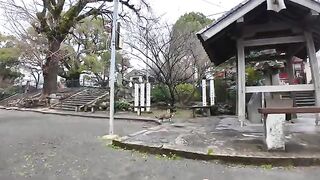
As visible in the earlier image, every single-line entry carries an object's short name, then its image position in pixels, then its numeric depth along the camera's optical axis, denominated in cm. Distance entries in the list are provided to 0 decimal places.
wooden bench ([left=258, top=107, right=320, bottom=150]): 383
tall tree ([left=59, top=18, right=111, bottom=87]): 1796
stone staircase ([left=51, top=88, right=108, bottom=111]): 1414
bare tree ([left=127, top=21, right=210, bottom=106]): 1293
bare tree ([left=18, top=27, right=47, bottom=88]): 1560
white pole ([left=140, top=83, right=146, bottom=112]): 1180
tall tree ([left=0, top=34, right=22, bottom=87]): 1850
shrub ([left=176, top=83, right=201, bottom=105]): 1292
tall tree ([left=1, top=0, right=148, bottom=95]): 1430
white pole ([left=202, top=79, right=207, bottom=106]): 1064
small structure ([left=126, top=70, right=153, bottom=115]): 1182
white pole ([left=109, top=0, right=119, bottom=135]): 596
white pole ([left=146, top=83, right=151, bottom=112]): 1182
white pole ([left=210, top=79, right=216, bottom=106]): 1069
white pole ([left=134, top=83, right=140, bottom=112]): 1195
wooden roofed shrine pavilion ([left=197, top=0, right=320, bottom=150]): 479
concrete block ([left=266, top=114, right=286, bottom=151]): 385
